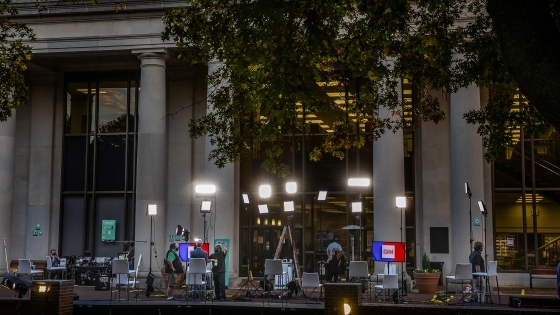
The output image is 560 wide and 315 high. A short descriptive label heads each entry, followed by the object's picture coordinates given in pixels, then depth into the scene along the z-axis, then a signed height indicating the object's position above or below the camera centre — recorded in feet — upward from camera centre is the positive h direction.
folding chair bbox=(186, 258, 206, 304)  69.36 -2.88
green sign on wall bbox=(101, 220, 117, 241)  100.83 +1.98
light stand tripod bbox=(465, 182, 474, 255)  72.01 +2.39
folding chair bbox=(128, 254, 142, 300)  77.87 -4.34
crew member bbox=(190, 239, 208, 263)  72.69 -0.77
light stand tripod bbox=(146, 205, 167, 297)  84.58 +2.95
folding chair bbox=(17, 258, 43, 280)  81.92 -2.54
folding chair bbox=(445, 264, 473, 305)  66.49 -2.33
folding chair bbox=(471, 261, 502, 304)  67.97 -2.41
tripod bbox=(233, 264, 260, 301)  71.51 -5.03
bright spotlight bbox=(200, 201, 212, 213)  81.87 +4.12
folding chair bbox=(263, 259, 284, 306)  68.85 -2.09
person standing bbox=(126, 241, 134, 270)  90.84 -1.60
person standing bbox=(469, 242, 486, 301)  68.25 -1.58
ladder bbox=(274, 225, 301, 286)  81.07 -0.59
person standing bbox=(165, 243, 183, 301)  73.46 -2.27
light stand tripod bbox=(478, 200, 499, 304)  67.27 -3.32
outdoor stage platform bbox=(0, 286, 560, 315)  57.00 -5.18
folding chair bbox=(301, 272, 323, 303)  67.31 -3.20
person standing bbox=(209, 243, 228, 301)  72.23 -2.78
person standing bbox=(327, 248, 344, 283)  75.20 -2.16
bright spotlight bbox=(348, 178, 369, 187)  77.66 +6.43
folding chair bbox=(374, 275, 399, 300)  66.08 -3.30
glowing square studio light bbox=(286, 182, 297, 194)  84.23 +6.38
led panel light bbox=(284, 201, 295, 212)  83.41 +4.22
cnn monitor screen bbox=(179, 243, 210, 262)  80.12 -0.64
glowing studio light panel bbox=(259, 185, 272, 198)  84.58 +6.06
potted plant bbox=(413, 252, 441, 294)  80.02 -3.79
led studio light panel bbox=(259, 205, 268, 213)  86.58 +4.14
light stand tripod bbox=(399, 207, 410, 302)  71.38 -4.16
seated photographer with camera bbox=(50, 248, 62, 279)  90.12 -2.42
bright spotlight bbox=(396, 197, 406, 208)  78.64 +4.42
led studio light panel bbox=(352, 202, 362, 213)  77.97 +3.87
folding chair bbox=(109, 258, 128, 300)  70.44 -2.08
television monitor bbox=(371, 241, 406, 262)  71.67 -0.63
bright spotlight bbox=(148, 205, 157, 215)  85.76 +3.85
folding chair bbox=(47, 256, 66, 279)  86.84 -2.79
